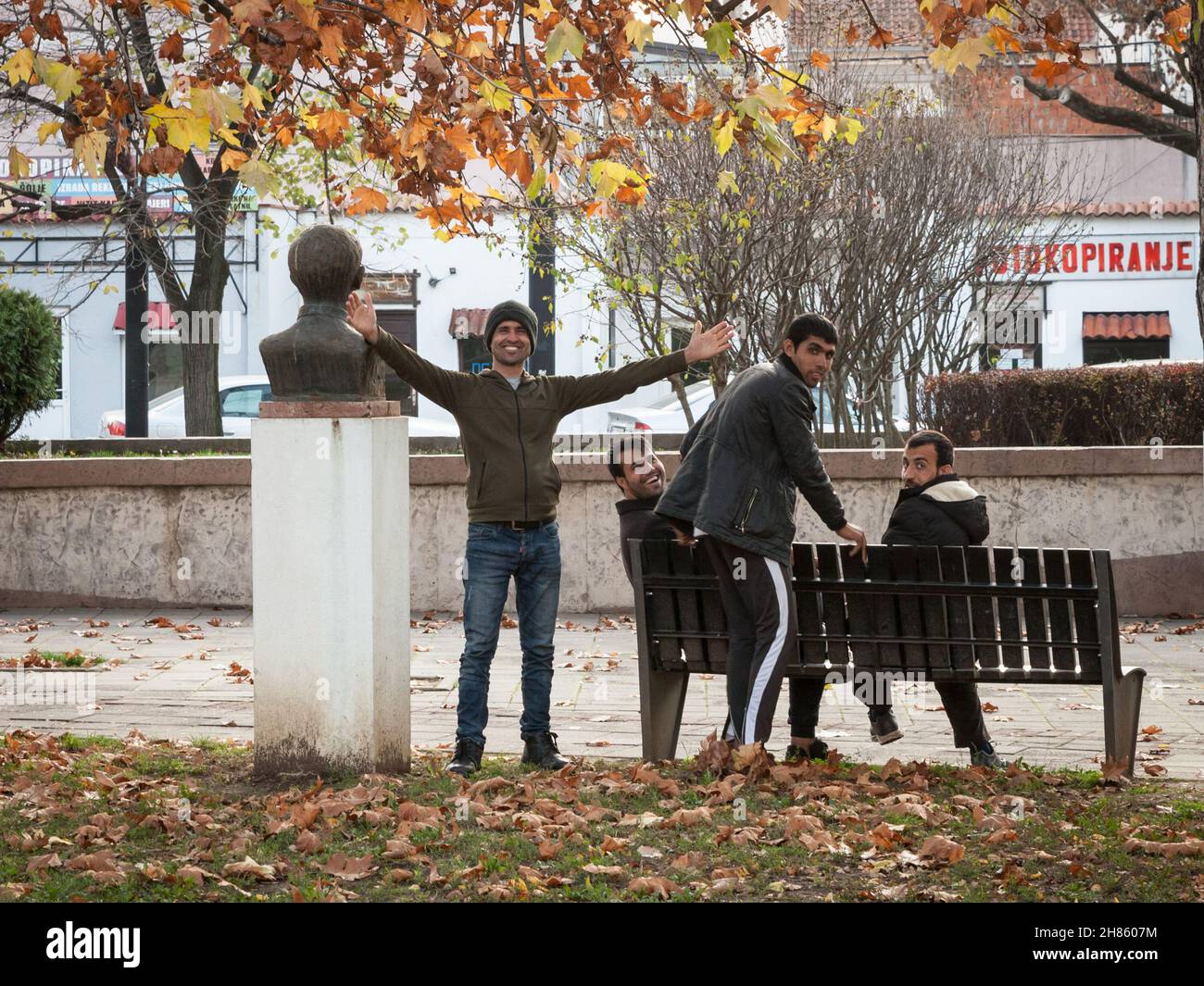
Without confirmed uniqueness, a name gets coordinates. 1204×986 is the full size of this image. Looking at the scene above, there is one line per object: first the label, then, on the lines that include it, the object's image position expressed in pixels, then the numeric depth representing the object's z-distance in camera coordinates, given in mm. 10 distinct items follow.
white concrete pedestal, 11937
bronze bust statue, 12023
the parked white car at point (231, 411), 42437
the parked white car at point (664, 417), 42319
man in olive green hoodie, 12680
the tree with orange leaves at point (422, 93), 12023
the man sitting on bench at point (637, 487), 13789
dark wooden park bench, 12422
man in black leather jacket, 12164
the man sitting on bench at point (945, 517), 13227
